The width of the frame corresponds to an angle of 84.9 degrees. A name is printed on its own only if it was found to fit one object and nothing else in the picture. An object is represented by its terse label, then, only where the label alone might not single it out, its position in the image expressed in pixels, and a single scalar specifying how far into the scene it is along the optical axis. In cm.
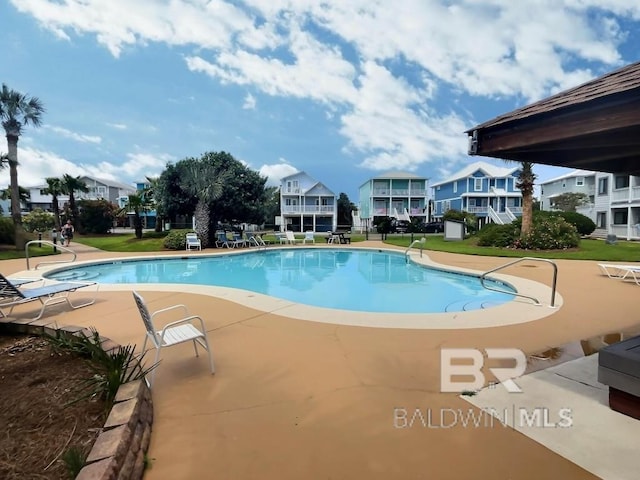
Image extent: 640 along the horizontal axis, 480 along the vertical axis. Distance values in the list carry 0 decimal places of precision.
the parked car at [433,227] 3528
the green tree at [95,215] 3256
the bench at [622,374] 262
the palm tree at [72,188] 3194
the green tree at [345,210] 5033
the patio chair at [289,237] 2201
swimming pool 852
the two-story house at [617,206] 2222
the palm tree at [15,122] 1755
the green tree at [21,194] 3067
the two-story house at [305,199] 4125
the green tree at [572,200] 3197
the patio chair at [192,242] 1903
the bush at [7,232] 1849
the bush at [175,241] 1966
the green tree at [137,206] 2724
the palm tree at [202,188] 2012
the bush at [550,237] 1692
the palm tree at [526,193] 1800
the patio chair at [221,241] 2057
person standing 2224
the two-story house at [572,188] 3228
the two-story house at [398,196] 4172
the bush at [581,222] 2551
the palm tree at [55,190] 3152
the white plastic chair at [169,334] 330
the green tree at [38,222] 3144
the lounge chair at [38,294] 543
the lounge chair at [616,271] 898
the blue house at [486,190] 3947
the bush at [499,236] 1862
